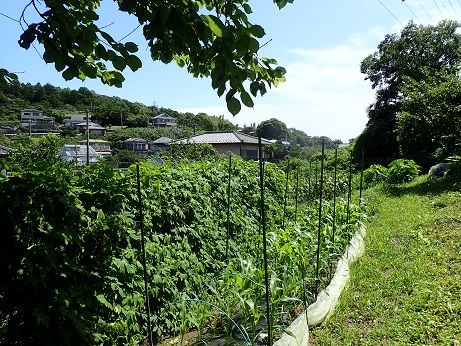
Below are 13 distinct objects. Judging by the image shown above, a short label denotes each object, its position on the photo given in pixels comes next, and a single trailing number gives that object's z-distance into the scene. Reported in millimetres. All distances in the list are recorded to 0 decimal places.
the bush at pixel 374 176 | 15648
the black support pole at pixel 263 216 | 2333
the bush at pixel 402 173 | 14727
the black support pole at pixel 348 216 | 5917
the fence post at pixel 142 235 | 2454
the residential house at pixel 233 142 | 37125
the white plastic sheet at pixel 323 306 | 2989
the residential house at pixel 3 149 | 30375
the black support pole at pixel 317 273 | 3912
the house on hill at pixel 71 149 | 44062
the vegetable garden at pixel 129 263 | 2803
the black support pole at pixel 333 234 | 4752
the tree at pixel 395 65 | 27000
